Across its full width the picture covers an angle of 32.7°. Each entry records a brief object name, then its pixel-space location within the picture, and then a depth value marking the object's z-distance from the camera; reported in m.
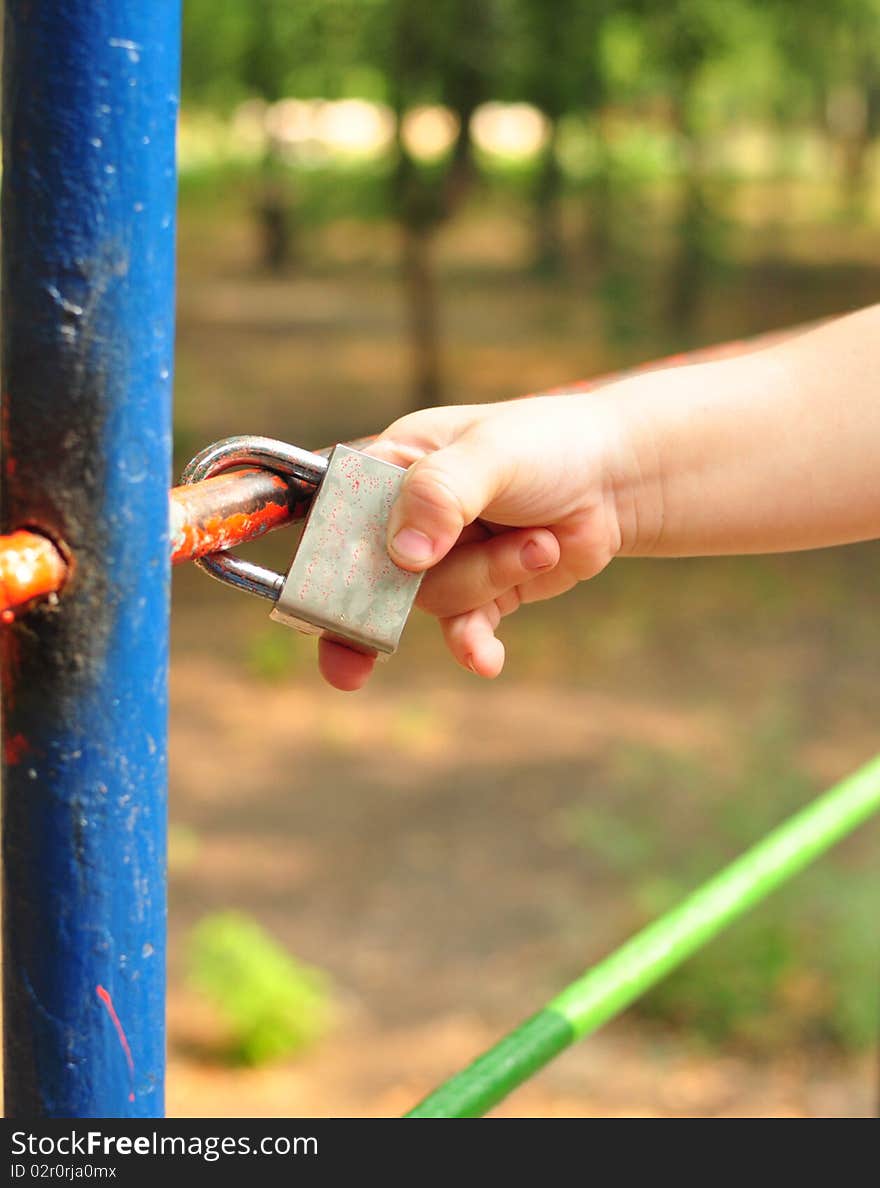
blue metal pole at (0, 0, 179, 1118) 0.61
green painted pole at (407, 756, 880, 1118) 0.93
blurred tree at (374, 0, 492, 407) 7.24
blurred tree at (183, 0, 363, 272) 8.11
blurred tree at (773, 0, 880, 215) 7.86
